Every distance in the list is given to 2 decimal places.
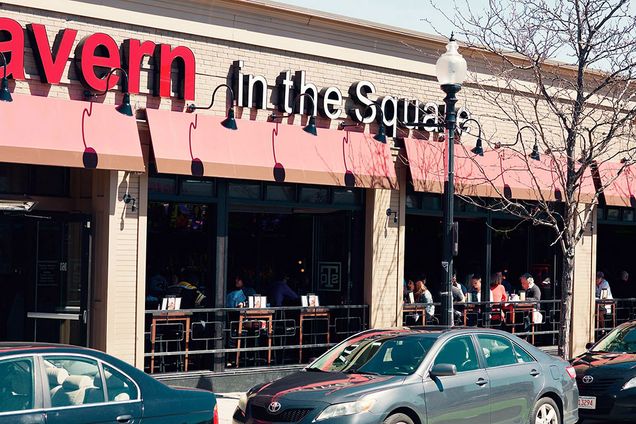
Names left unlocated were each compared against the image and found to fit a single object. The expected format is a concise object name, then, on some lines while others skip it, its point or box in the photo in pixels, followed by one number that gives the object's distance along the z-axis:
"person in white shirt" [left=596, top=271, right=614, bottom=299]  23.14
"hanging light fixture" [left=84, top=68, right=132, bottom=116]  14.89
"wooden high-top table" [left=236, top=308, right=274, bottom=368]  16.81
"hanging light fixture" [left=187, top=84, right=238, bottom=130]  15.96
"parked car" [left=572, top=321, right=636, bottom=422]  13.48
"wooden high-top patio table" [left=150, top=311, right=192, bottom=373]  15.70
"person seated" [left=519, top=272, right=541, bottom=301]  21.06
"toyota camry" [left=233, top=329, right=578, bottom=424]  10.45
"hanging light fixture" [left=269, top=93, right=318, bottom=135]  17.09
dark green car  7.99
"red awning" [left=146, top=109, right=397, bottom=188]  15.37
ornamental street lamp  14.63
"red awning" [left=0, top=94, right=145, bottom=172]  13.67
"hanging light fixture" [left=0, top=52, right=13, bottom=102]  13.62
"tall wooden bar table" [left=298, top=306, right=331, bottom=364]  17.66
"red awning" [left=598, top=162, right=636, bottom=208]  21.91
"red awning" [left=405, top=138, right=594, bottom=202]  18.59
